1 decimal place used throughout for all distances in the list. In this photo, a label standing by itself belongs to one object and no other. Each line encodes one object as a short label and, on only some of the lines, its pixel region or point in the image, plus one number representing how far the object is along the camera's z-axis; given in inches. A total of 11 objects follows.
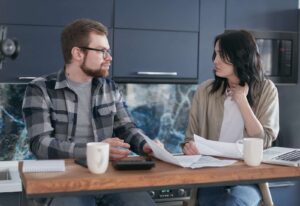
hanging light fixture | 59.7
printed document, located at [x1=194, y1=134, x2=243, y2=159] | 68.4
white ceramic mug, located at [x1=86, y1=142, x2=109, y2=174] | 55.1
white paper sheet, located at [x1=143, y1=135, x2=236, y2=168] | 61.4
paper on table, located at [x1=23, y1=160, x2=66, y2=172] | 56.2
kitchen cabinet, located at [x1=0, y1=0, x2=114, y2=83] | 105.0
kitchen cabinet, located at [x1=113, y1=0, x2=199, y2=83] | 113.8
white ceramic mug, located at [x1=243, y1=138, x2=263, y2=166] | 62.7
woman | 85.0
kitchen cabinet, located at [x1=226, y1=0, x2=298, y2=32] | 122.4
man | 72.1
